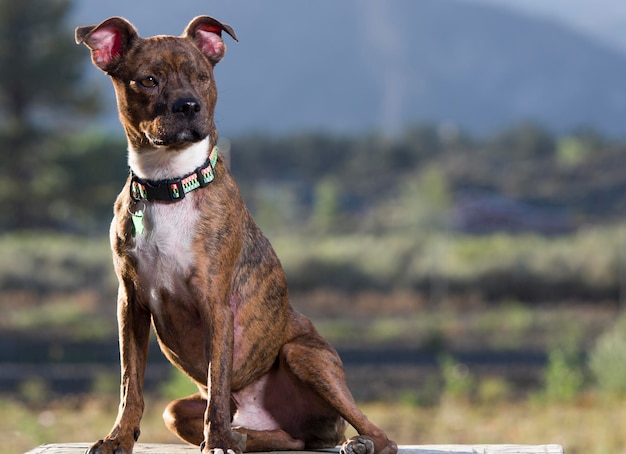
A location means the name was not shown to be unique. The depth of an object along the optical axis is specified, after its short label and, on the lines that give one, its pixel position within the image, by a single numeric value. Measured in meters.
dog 6.83
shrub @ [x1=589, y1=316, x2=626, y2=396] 19.15
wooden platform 8.04
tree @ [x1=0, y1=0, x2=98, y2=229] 43.89
